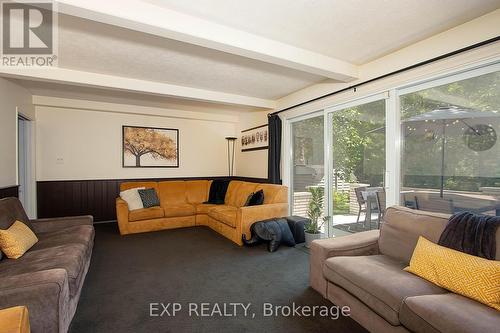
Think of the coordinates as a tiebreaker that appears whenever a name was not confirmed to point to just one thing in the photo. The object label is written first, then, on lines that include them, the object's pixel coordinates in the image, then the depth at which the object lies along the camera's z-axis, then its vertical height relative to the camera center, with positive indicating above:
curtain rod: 2.19 +1.05
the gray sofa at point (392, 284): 1.34 -0.79
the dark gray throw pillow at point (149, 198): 4.65 -0.62
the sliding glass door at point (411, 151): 2.33 +0.15
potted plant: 3.64 -0.74
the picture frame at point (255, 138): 5.34 +0.59
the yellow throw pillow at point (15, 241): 2.07 -0.65
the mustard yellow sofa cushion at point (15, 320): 1.10 -0.70
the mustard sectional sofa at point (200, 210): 3.86 -0.79
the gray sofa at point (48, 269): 1.45 -0.76
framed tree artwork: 5.52 +0.39
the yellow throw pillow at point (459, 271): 1.44 -0.68
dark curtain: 4.81 +0.24
